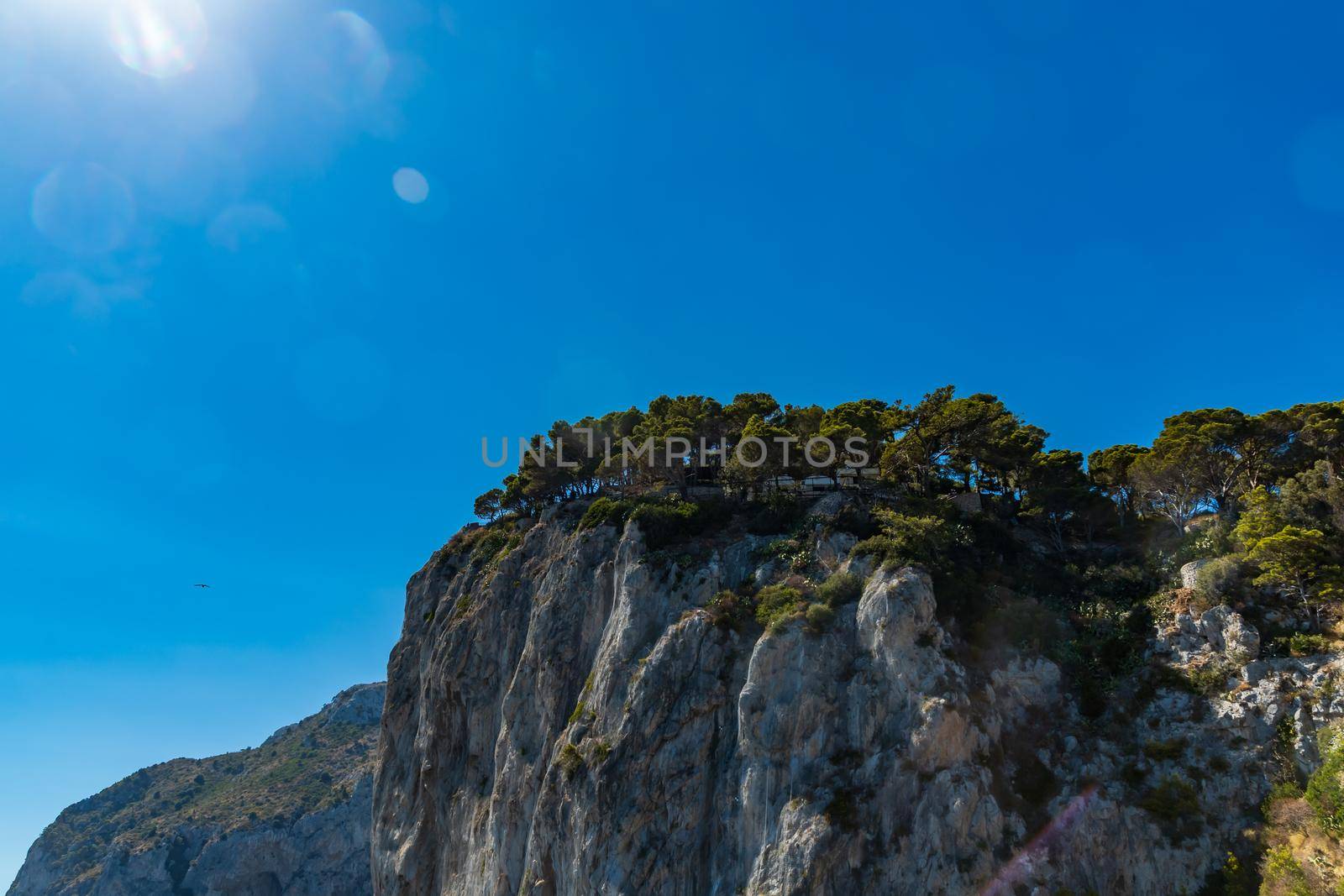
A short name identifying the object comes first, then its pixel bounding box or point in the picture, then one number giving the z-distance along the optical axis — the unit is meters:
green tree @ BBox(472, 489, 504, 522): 66.31
